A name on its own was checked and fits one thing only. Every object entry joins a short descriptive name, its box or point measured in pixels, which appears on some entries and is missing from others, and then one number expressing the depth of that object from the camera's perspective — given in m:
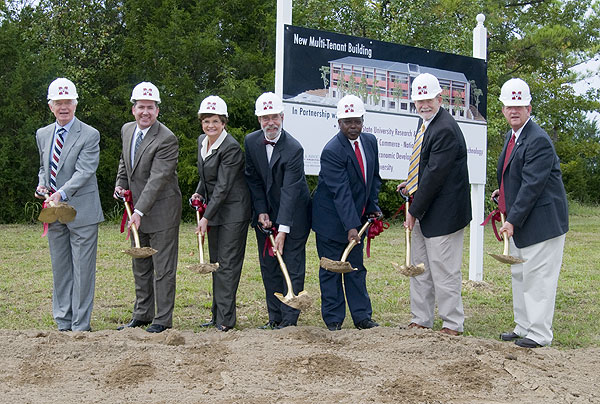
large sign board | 7.23
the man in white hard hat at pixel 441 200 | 6.08
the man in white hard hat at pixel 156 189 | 6.27
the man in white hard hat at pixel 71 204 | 6.22
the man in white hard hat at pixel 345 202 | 6.21
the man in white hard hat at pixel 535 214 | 5.86
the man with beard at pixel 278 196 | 6.23
